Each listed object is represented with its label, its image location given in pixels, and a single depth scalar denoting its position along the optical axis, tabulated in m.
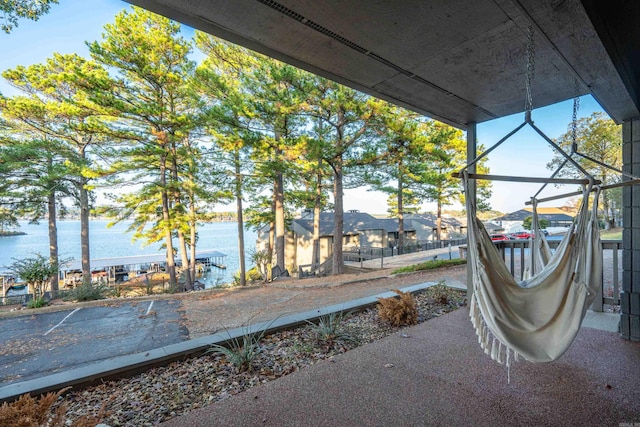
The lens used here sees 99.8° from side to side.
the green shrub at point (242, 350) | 2.29
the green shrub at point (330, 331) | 2.76
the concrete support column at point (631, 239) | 2.61
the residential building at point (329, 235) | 15.59
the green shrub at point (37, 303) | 6.18
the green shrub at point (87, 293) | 6.86
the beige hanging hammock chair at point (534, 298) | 1.73
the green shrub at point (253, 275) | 13.05
